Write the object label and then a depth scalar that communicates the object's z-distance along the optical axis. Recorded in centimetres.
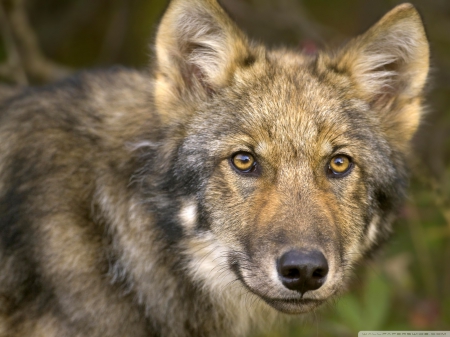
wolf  776
